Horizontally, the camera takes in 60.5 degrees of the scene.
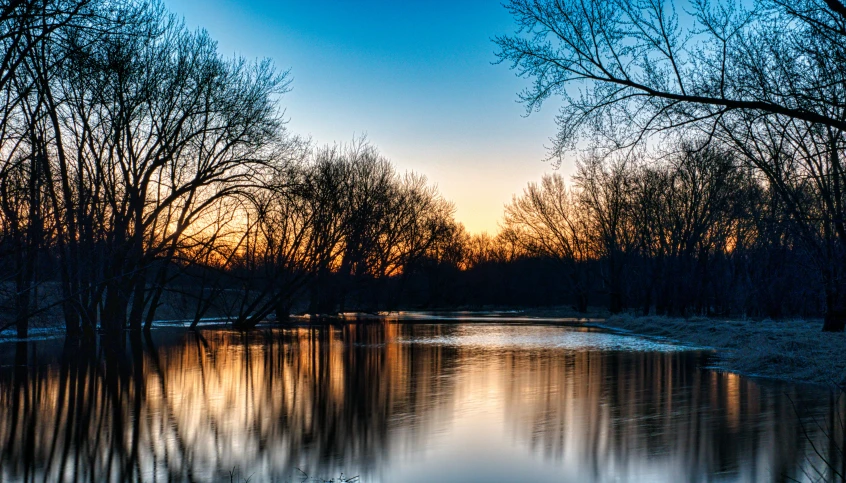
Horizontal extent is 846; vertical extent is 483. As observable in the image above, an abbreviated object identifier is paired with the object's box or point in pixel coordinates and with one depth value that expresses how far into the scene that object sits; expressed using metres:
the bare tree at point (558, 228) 55.50
